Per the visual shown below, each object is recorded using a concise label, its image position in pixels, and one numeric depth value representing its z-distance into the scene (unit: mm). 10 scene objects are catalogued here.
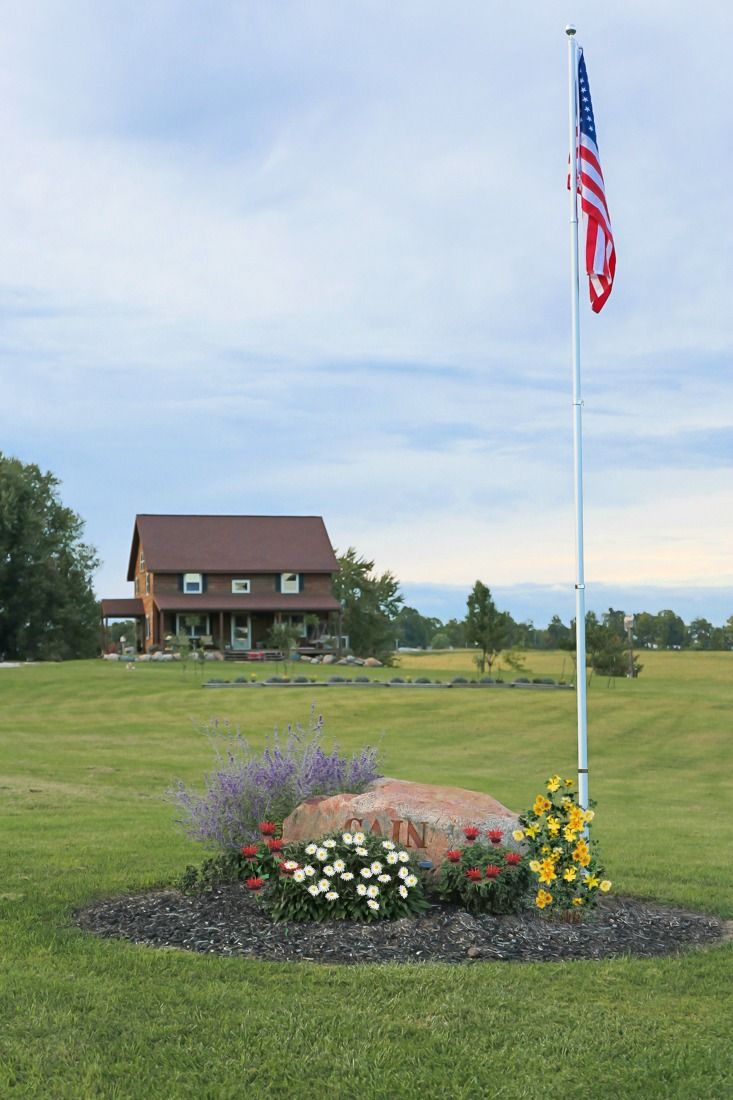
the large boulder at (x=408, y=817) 7422
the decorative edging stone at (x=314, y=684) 30719
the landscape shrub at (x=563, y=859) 6969
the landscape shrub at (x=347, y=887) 6785
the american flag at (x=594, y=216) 8719
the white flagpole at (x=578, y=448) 7934
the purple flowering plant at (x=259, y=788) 7871
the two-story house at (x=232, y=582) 47844
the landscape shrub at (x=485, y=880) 6867
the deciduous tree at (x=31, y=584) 54094
